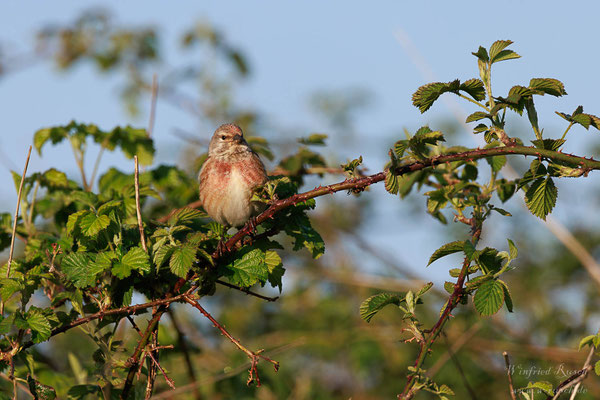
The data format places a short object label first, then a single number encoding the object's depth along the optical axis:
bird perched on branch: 8.05
